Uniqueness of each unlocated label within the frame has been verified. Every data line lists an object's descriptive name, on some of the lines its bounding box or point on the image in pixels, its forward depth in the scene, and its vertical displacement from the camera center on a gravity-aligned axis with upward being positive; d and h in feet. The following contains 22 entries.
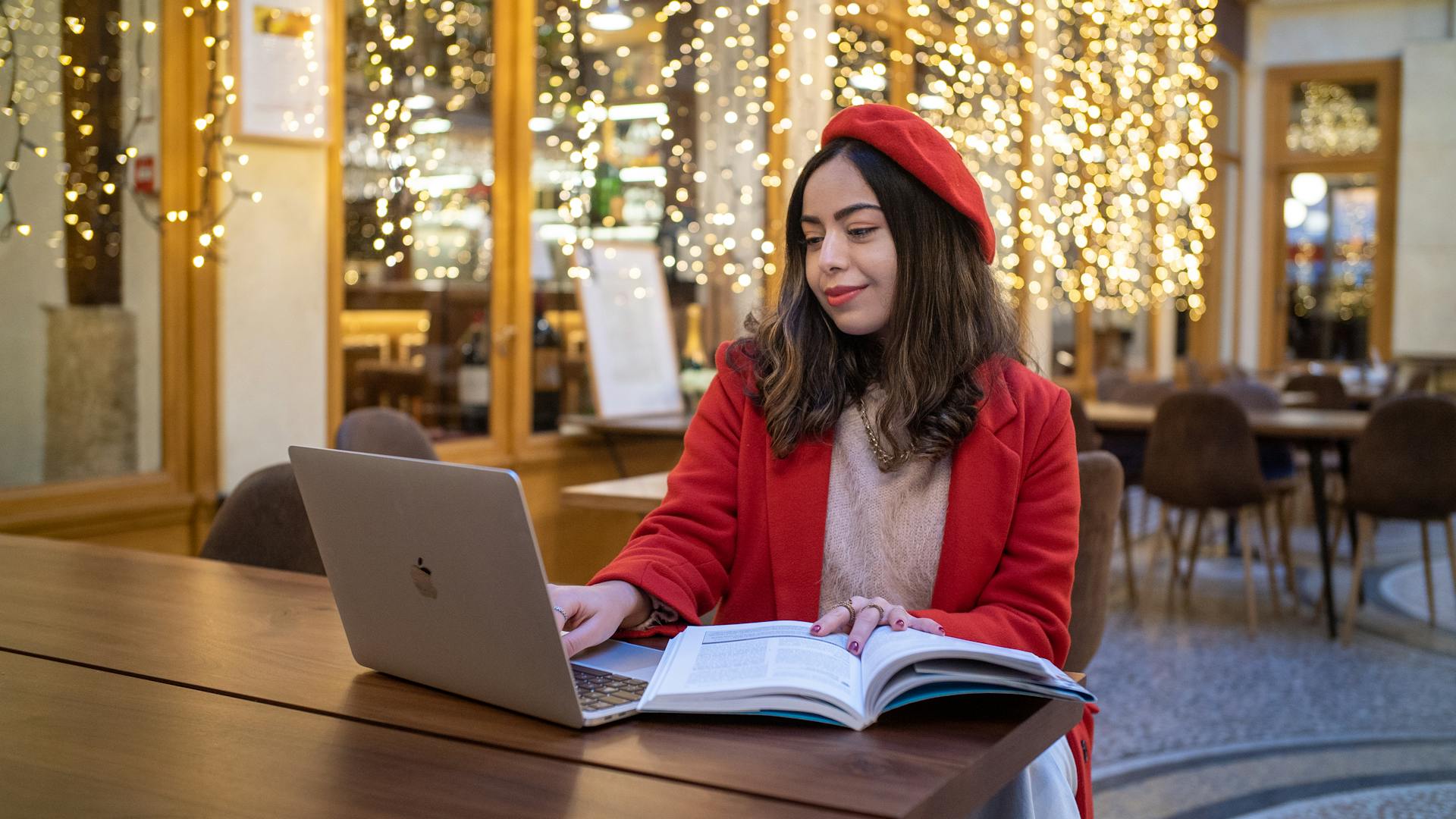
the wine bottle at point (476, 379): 14.57 -0.77
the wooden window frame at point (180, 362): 10.95 -0.47
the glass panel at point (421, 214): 13.10 +1.03
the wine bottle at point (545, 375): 15.52 -0.75
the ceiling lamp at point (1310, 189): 41.27 +4.18
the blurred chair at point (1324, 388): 23.35 -1.28
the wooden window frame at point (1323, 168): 39.65 +4.76
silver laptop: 3.46 -0.79
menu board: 15.71 -0.23
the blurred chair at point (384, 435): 9.36 -0.91
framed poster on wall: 11.36 +2.15
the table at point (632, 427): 14.61 -1.30
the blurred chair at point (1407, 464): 15.60 -1.72
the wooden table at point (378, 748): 3.12 -1.18
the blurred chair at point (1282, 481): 17.39 -2.16
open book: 3.65 -1.05
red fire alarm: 10.95 +1.11
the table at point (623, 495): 10.00 -1.46
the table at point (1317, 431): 16.48 -1.44
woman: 5.16 -0.54
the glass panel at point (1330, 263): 40.55 +1.84
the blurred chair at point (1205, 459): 16.51 -1.79
